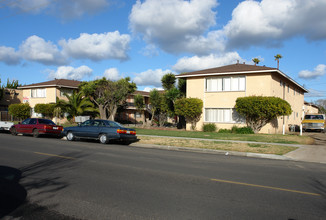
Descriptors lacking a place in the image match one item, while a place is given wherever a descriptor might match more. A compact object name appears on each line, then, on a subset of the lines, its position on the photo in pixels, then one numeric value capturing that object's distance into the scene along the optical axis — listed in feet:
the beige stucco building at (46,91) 126.90
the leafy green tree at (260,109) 75.31
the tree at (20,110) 130.31
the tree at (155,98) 113.91
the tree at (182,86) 102.97
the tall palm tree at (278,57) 160.62
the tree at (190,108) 87.40
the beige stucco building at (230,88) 81.56
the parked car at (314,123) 98.75
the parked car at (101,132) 54.80
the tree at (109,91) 109.63
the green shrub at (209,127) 85.66
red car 66.07
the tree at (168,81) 111.45
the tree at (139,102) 123.75
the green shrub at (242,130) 78.55
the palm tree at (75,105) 115.55
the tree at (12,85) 201.05
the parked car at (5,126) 79.72
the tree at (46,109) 123.03
